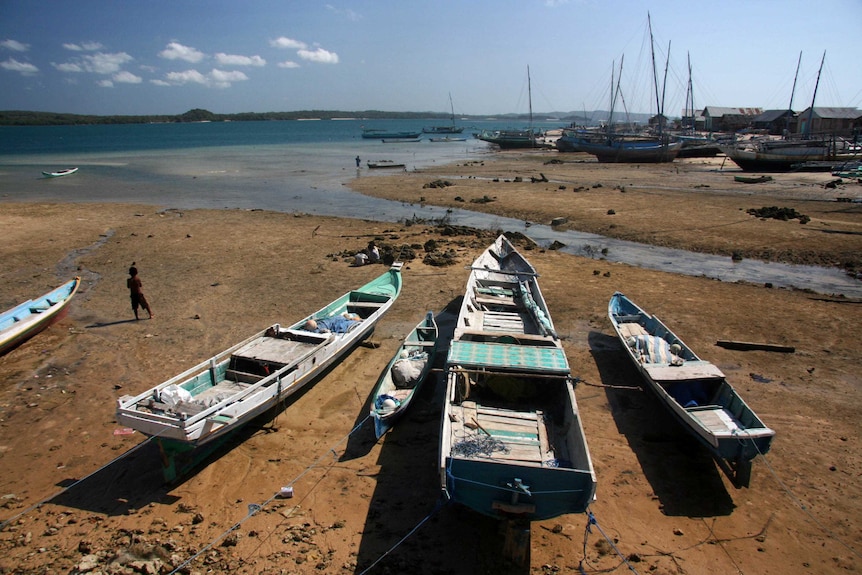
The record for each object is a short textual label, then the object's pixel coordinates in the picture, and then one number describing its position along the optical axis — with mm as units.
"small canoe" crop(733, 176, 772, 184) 36750
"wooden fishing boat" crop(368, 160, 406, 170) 51719
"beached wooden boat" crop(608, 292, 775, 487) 7117
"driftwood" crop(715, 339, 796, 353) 11656
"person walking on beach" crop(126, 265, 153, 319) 12738
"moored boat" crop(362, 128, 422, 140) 107325
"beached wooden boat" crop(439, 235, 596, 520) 5727
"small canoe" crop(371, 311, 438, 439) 8445
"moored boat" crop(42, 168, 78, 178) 46562
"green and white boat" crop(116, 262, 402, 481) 6918
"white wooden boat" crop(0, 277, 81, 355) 11156
